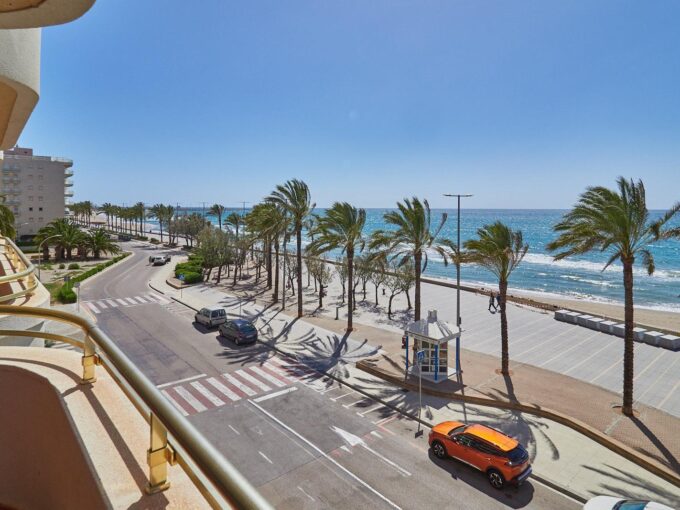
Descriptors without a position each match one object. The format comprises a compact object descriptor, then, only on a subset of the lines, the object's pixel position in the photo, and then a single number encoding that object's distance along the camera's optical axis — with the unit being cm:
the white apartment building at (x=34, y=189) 8494
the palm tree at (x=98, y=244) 5834
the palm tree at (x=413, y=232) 2308
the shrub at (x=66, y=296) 3341
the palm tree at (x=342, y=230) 2806
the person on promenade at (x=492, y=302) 3594
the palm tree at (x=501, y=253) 1997
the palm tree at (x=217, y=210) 8069
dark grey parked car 2456
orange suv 1177
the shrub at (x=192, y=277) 4500
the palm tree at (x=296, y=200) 3117
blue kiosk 1947
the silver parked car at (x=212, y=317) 2773
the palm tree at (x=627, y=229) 1636
